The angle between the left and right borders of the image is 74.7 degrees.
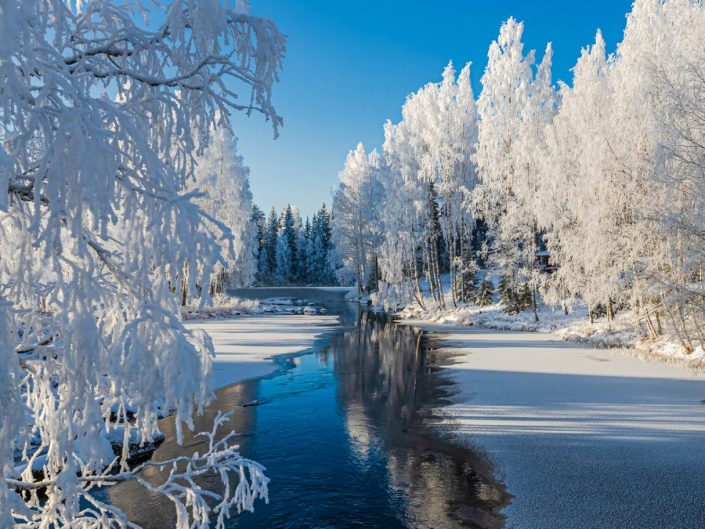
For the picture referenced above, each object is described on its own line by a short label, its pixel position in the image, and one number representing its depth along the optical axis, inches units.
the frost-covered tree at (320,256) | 2888.8
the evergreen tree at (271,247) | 2965.1
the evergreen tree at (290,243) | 2935.5
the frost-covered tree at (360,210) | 1505.9
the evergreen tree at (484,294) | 992.2
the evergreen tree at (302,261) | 2945.4
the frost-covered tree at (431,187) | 994.7
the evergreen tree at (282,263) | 2925.7
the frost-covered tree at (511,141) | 815.1
